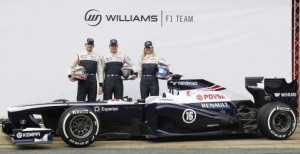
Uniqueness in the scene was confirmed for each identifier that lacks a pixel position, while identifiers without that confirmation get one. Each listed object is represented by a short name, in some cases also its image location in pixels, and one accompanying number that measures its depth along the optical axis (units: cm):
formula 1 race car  930
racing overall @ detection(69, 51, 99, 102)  1166
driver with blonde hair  1188
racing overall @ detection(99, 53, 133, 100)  1177
